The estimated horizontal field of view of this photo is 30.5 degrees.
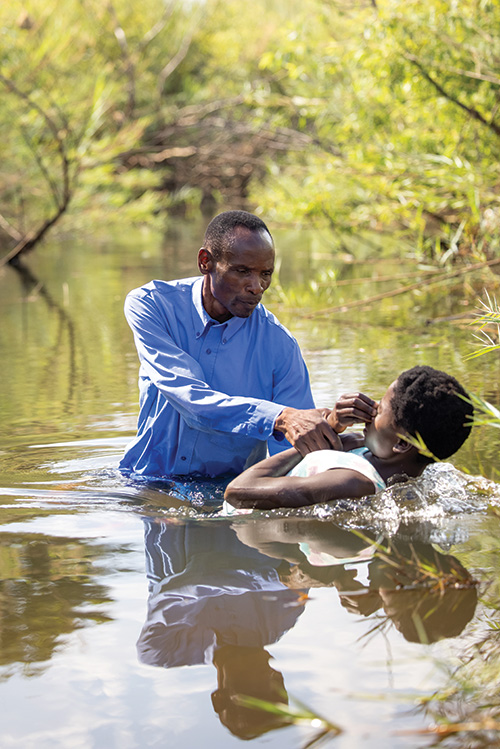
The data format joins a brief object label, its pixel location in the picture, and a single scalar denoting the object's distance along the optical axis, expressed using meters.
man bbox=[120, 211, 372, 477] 3.80
